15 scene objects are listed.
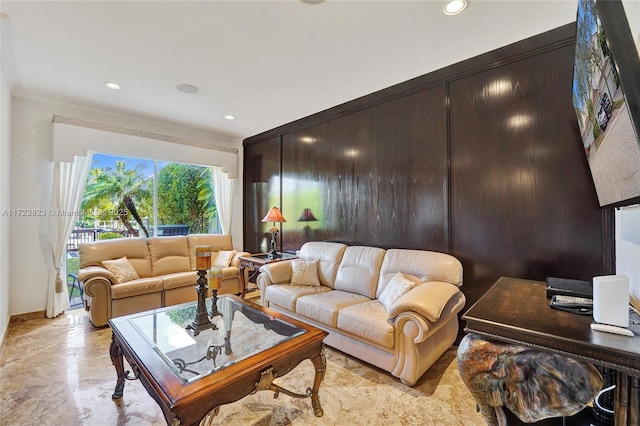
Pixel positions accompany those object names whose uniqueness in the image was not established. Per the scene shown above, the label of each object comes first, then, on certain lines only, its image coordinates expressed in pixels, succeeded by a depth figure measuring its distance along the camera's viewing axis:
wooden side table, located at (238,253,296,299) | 3.71
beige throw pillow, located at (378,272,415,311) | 2.31
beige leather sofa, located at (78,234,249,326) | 3.06
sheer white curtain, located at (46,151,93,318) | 3.39
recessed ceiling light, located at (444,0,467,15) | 1.81
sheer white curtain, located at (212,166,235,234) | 5.12
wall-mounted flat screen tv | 0.78
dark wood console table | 0.90
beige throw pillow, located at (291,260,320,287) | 3.15
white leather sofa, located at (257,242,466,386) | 1.96
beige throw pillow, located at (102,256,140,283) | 3.33
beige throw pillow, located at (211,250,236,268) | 4.24
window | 3.97
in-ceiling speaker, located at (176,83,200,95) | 3.03
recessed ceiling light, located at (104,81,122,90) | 2.98
